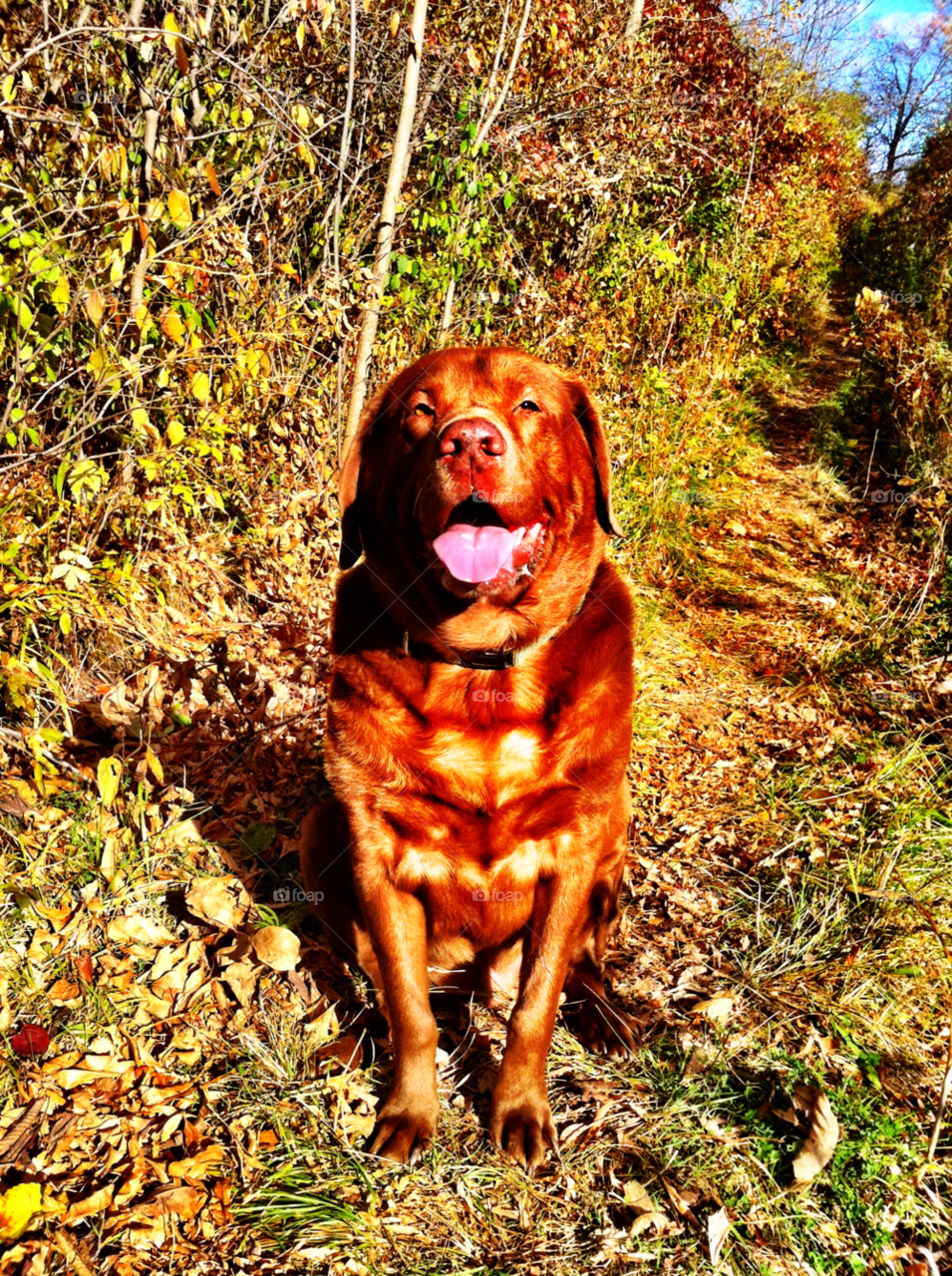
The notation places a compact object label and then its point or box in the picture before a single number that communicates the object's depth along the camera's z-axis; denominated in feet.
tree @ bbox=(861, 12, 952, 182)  30.45
